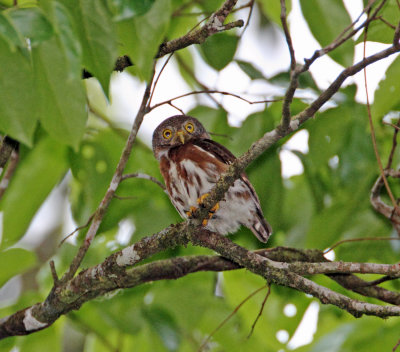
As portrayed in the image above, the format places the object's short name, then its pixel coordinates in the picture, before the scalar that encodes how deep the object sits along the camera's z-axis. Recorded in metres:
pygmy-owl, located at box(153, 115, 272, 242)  7.97
